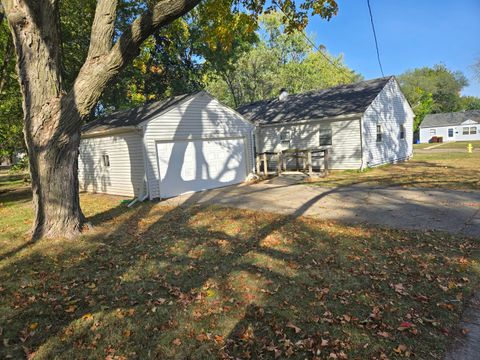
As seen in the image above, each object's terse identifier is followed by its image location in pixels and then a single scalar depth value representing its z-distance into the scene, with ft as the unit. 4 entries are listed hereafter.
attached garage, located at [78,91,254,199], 39.22
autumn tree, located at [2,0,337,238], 21.93
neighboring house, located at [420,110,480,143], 150.82
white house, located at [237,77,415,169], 56.90
